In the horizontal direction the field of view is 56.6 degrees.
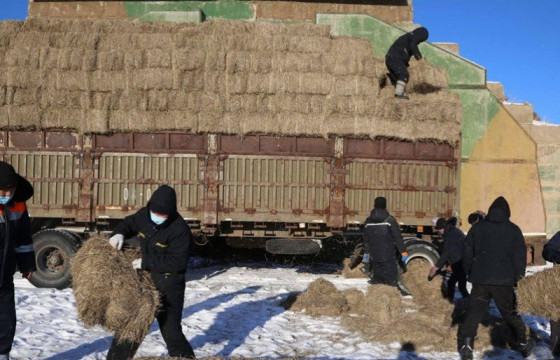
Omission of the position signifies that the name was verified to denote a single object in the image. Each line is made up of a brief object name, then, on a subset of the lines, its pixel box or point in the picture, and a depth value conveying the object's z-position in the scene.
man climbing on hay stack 10.38
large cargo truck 9.41
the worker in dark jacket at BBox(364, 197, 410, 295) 8.63
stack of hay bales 9.59
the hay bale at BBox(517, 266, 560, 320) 5.60
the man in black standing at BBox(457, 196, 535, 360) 5.74
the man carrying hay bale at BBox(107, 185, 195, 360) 5.00
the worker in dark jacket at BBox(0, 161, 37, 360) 4.79
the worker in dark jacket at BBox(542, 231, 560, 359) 5.88
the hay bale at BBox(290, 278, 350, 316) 7.79
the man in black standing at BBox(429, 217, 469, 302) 8.17
